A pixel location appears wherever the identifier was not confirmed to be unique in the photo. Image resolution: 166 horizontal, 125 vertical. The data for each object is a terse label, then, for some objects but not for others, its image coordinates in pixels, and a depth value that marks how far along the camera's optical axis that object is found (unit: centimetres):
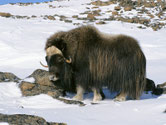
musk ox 871
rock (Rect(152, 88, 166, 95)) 1008
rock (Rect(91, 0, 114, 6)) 4404
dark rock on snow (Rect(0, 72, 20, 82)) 1035
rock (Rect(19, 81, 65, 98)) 907
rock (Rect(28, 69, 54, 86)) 972
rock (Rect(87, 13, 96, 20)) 3411
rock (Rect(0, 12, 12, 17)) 3318
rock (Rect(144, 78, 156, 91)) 1056
